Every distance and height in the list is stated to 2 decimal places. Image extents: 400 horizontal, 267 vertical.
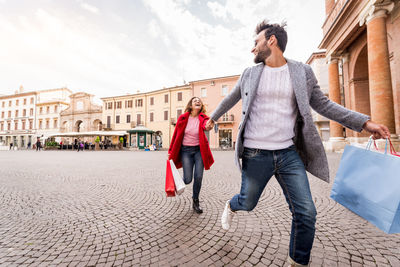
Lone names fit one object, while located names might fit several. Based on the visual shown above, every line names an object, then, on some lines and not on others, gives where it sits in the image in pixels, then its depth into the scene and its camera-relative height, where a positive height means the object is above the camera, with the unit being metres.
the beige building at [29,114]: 38.97 +6.58
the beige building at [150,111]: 28.50 +5.08
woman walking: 2.71 -0.12
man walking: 1.34 +0.09
